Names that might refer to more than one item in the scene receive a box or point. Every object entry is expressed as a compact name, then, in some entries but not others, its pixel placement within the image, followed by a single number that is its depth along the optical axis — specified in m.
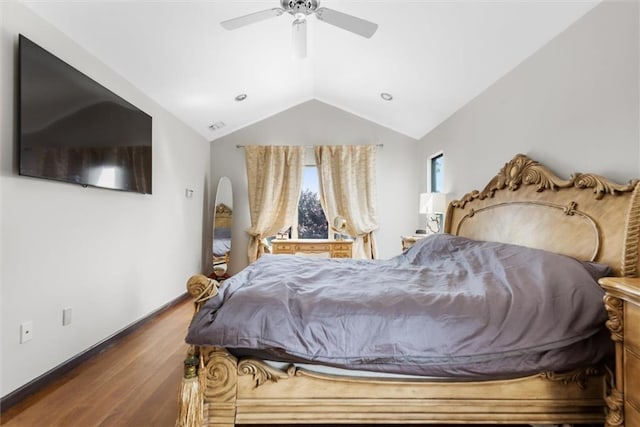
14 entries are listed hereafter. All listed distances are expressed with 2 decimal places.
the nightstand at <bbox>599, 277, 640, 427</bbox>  1.11
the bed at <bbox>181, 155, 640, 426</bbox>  1.37
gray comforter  1.33
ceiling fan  1.97
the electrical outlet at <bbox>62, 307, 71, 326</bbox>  2.06
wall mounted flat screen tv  1.74
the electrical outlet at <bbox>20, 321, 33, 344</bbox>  1.78
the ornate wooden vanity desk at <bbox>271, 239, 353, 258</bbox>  4.36
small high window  4.12
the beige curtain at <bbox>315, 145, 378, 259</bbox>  4.74
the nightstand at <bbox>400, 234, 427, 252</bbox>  3.60
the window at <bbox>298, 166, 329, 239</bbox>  4.97
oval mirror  4.63
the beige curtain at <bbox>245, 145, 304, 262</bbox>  4.76
